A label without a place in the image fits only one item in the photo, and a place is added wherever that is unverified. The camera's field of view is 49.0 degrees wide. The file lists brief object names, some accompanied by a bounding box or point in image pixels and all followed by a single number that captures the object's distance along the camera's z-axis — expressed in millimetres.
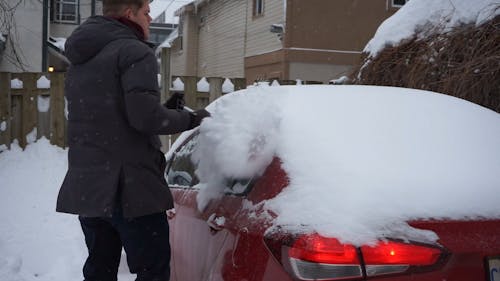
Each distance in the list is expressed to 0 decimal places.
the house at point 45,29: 15156
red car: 1801
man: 2393
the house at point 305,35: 15375
